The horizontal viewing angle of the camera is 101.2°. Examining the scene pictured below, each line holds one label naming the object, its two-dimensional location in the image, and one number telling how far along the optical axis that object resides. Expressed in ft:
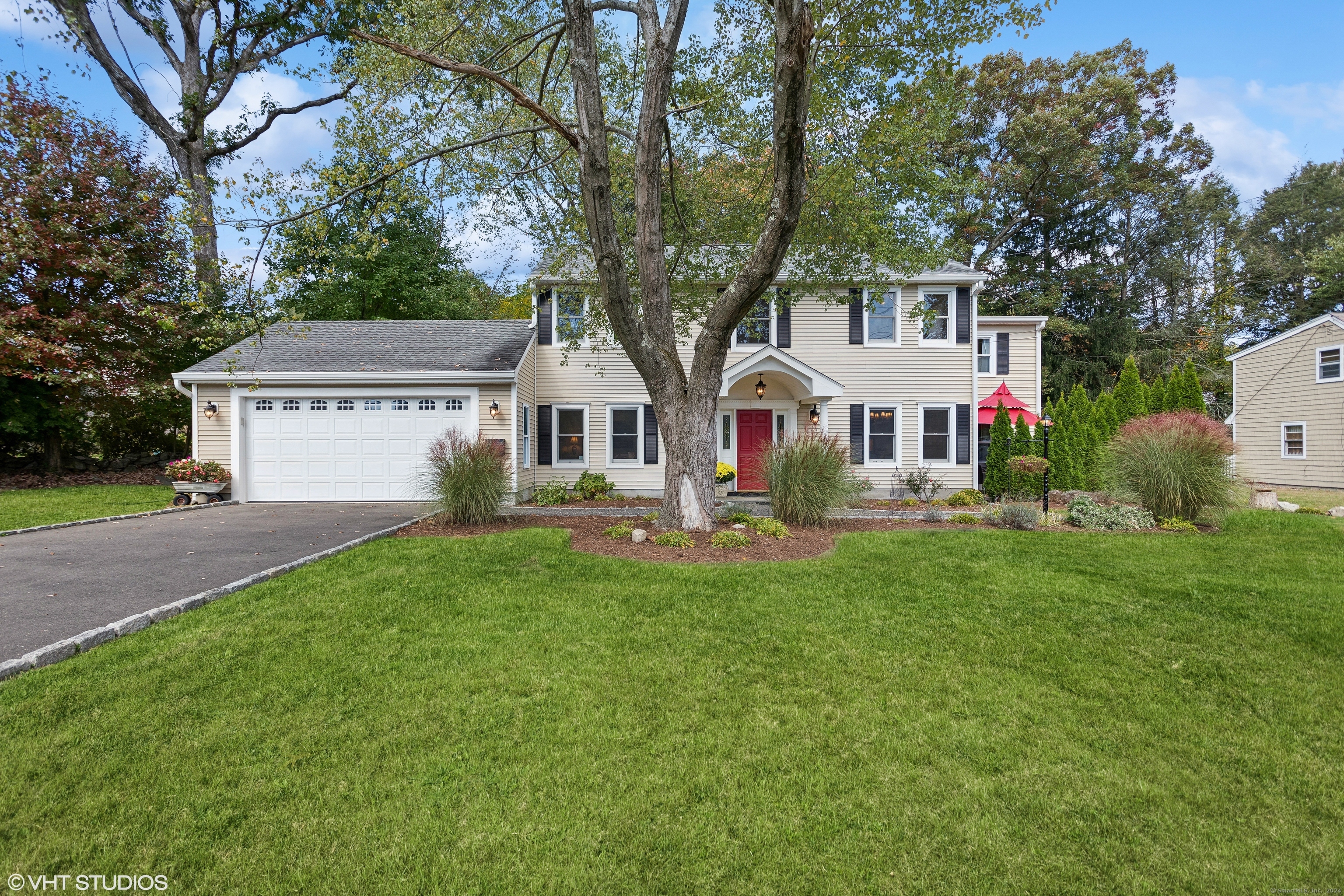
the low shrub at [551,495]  36.14
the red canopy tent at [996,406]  42.91
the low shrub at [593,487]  38.37
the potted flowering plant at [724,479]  38.09
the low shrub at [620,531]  23.62
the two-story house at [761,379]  39.75
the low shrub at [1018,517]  27.73
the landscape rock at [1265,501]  34.17
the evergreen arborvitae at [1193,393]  44.42
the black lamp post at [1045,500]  29.63
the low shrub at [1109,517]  26.81
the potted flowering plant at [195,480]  34.55
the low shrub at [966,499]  37.14
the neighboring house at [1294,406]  45.06
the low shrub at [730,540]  21.61
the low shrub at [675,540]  21.56
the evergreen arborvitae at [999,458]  41.50
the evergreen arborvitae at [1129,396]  46.65
